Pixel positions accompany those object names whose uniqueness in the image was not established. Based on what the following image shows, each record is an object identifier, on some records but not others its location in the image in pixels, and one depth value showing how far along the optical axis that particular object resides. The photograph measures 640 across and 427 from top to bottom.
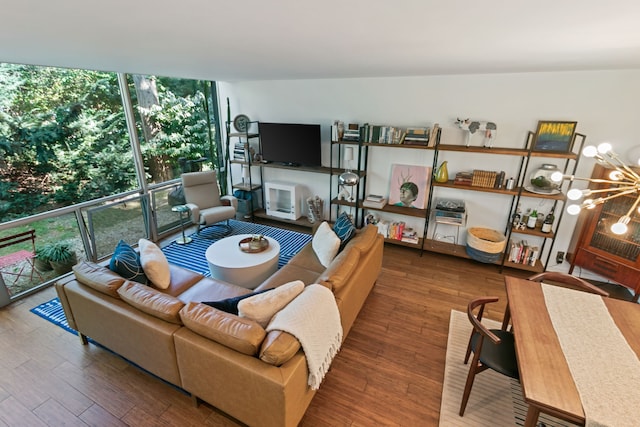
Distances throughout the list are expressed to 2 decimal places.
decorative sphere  3.67
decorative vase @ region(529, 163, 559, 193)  3.49
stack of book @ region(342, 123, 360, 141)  4.27
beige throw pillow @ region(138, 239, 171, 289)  2.64
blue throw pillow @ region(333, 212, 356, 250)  3.19
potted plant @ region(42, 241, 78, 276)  3.54
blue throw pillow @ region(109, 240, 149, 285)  2.51
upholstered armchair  4.54
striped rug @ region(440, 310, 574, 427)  2.08
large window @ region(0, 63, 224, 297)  3.23
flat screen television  4.57
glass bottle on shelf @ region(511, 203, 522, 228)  3.81
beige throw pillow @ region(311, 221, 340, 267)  3.10
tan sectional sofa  1.72
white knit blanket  1.83
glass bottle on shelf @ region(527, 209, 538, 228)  3.70
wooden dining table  1.43
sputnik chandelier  1.57
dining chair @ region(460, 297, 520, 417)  1.92
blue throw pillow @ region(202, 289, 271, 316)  2.08
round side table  4.32
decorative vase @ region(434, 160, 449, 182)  3.95
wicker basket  3.77
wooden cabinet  3.25
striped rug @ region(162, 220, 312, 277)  4.05
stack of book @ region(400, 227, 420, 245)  4.36
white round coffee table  3.18
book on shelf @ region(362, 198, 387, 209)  4.38
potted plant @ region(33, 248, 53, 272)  3.44
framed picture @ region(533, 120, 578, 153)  3.33
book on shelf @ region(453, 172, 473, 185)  3.90
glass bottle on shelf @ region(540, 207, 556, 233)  3.59
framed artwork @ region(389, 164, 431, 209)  4.24
